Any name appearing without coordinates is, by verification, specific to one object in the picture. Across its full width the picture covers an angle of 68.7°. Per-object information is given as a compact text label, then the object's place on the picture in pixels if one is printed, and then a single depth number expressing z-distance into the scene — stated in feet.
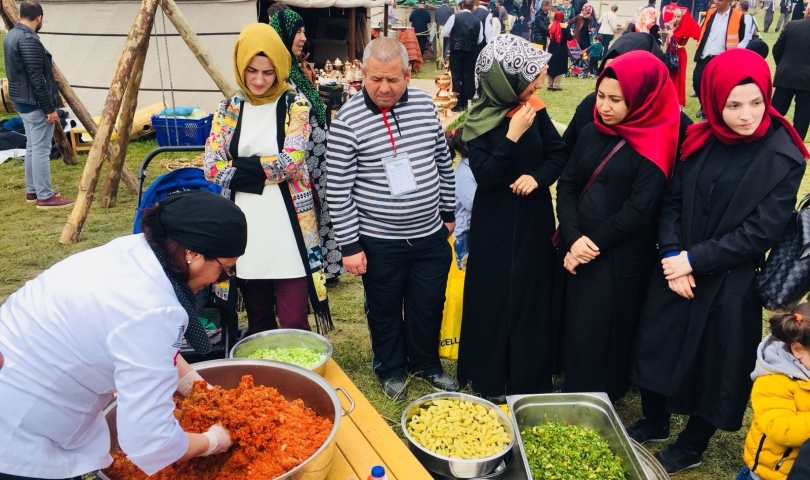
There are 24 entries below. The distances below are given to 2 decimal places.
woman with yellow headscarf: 9.58
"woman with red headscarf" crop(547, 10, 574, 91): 44.55
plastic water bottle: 6.12
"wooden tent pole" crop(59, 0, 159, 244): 16.47
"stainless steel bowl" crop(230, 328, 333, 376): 9.73
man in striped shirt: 9.50
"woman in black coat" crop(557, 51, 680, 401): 8.33
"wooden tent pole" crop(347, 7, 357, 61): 38.82
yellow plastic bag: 11.36
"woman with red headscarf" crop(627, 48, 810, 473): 7.66
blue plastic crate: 25.99
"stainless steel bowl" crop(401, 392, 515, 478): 8.06
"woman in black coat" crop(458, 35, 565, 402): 9.04
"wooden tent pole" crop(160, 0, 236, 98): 16.58
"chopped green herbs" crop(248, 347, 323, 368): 9.43
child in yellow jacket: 6.95
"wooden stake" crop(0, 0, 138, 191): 20.49
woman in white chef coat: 4.99
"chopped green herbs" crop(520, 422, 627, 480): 8.16
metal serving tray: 8.94
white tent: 28.30
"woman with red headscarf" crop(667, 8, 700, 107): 26.37
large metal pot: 6.89
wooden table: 6.91
